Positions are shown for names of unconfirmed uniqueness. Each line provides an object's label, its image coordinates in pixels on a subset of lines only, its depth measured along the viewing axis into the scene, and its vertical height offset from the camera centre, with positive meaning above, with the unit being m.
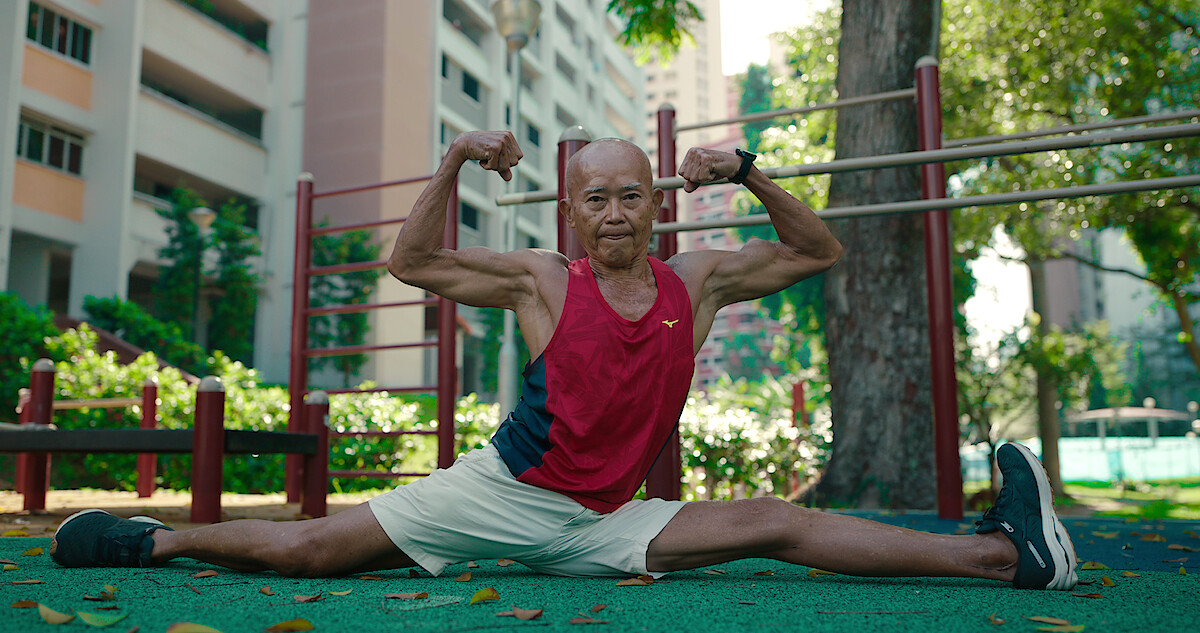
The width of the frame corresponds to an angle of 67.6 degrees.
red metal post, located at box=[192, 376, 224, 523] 3.30 -0.20
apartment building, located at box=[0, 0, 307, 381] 12.98 +4.32
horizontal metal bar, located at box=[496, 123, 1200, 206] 2.52 +0.73
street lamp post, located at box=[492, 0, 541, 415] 8.40 +3.44
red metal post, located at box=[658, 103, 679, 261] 3.51 +0.93
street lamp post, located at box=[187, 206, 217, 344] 11.82 +2.32
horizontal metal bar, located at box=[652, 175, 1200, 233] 2.63 +0.61
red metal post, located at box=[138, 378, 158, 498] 5.59 -0.41
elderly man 1.96 -0.18
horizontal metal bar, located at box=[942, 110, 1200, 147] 2.91 +1.06
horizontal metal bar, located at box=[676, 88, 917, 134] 3.94 +1.34
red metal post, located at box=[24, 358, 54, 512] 4.43 -0.03
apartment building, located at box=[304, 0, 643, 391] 18.97 +6.44
